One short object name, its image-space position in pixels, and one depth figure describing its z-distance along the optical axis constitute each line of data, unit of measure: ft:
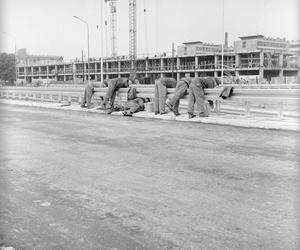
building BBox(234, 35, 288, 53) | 393.52
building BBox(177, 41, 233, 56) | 426.51
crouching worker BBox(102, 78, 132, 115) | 59.26
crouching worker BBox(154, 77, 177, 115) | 51.37
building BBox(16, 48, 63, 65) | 550.65
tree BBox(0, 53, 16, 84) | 381.50
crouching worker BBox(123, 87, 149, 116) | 53.93
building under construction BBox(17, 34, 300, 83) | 374.02
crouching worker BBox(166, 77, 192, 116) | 49.24
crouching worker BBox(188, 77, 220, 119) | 46.66
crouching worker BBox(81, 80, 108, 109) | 64.23
